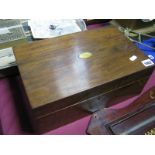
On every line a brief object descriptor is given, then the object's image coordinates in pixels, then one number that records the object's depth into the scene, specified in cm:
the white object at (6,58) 90
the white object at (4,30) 91
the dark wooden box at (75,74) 64
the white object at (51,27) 100
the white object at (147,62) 75
